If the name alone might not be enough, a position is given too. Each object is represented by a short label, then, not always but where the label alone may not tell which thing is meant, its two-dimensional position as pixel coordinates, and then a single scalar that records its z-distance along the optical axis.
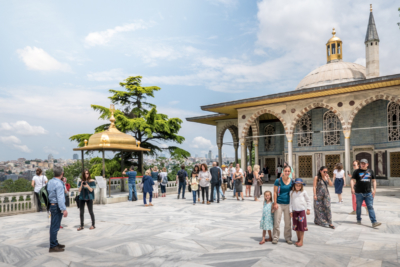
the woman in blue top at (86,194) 6.71
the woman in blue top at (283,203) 5.20
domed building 16.78
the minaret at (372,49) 20.78
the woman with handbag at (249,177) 11.84
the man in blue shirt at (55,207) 5.02
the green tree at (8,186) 32.05
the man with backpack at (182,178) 12.38
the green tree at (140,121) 21.28
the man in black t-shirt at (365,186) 6.43
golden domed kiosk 12.73
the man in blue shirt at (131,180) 11.91
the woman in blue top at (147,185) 10.44
